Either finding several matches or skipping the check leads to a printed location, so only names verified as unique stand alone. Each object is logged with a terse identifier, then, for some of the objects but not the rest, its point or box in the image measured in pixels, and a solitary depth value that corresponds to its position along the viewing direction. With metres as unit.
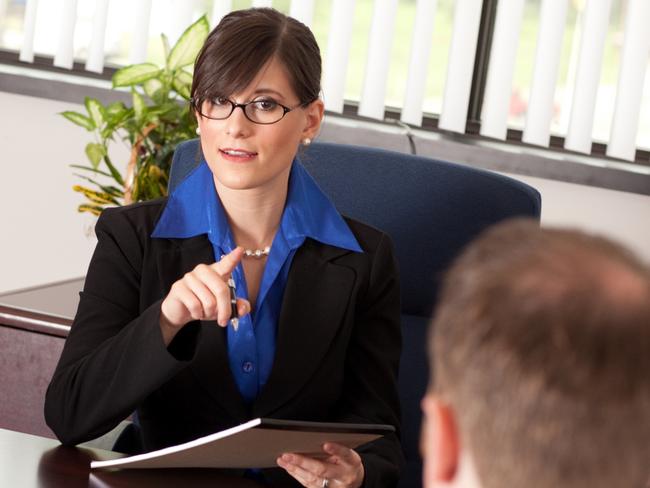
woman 2.28
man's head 1.15
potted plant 3.20
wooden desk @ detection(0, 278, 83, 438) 2.82
